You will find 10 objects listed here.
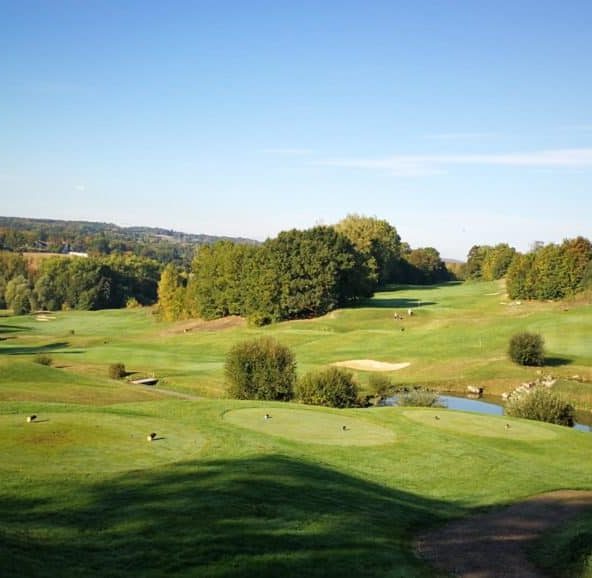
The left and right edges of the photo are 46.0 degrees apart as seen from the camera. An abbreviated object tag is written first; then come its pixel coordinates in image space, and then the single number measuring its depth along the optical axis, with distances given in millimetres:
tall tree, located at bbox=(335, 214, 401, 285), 128775
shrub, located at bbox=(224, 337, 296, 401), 37375
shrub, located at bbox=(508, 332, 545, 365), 53375
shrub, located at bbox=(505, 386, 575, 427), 33125
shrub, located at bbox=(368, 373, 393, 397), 46781
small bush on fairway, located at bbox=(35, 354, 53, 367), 55781
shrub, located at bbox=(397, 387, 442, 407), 36625
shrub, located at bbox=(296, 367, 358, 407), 36062
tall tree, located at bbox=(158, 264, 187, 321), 105625
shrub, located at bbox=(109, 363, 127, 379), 51938
